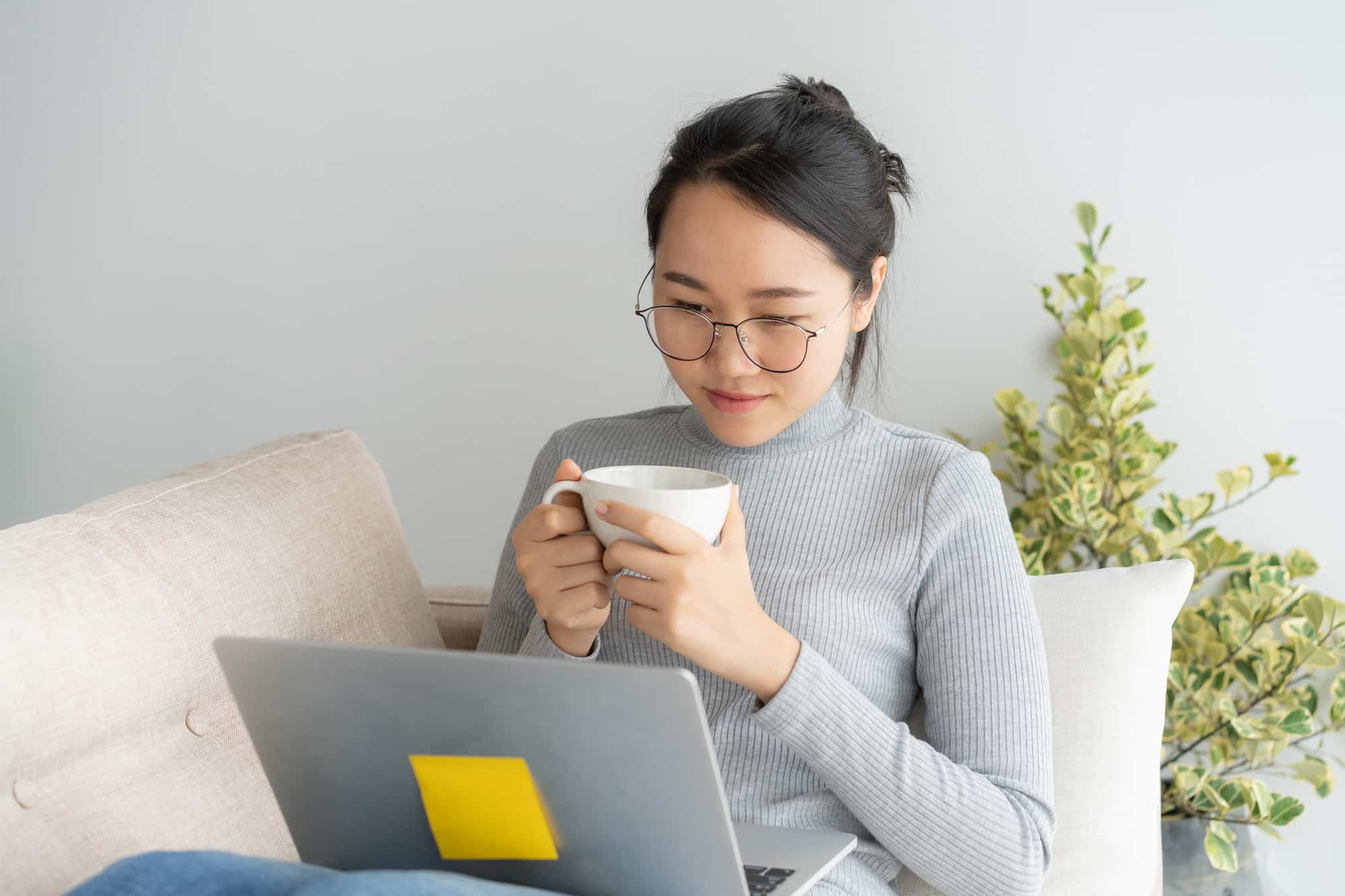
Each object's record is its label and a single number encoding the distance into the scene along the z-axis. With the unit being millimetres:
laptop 710
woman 1001
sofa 1003
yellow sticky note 762
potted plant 1776
